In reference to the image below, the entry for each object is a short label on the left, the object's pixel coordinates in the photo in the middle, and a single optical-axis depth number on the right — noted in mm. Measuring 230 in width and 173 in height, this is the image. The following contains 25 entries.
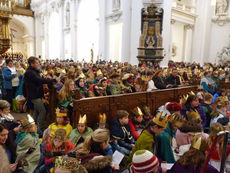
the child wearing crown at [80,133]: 3469
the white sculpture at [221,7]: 19719
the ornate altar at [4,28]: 13033
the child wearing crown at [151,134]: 2750
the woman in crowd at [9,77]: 6113
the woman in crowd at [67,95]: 4297
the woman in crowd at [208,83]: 7246
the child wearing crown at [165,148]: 2875
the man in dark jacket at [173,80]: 7009
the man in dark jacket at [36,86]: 4130
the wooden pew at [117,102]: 4012
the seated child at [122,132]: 3736
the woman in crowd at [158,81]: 6441
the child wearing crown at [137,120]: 4492
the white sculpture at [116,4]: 16734
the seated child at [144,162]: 1920
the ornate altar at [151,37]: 15219
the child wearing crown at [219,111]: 4321
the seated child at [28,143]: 2814
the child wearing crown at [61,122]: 3787
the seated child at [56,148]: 2736
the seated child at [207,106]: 4844
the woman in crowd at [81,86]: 4989
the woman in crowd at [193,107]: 4523
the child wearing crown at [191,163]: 1928
